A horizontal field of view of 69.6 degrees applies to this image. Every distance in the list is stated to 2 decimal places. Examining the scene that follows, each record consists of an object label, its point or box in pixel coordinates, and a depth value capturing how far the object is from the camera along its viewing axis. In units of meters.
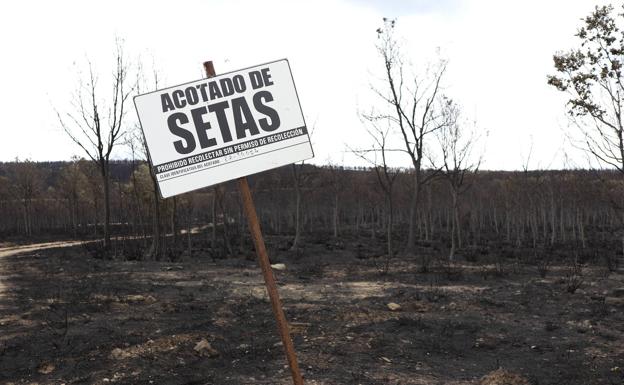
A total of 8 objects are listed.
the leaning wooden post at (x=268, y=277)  2.74
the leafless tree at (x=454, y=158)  17.78
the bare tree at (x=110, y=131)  19.58
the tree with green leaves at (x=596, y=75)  12.25
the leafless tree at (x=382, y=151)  19.75
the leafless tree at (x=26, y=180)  38.75
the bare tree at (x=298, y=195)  21.83
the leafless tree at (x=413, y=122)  18.94
